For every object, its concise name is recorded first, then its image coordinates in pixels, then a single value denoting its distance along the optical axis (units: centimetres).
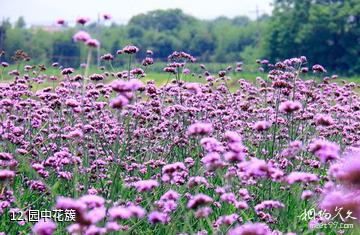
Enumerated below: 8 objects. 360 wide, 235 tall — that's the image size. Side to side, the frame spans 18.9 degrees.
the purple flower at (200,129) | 541
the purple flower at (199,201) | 500
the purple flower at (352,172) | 372
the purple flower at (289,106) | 563
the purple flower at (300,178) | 532
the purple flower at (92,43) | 612
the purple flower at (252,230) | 428
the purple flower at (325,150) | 505
